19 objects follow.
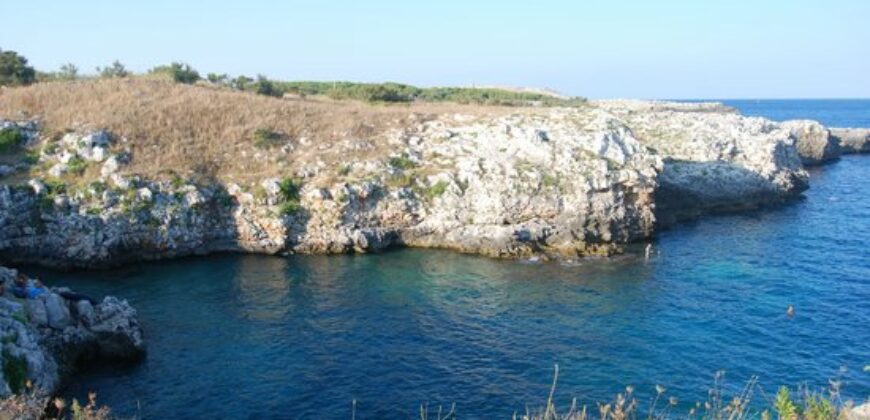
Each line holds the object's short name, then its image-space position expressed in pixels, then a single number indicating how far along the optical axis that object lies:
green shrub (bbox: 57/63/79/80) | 75.44
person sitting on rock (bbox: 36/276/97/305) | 30.61
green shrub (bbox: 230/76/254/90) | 77.12
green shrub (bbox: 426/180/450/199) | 50.86
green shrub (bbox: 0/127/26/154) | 49.25
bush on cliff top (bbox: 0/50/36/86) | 67.19
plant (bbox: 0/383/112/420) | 12.19
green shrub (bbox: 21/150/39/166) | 48.09
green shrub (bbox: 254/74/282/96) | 75.31
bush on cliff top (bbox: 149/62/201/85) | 75.79
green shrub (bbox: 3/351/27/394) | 22.55
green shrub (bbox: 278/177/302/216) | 48.22
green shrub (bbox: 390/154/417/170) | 53.76
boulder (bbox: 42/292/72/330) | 28.55
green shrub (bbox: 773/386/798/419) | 9.83
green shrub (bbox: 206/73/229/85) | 80.24
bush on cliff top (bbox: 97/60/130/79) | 74.69
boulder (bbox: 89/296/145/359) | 28.84
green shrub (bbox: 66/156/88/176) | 47.12
